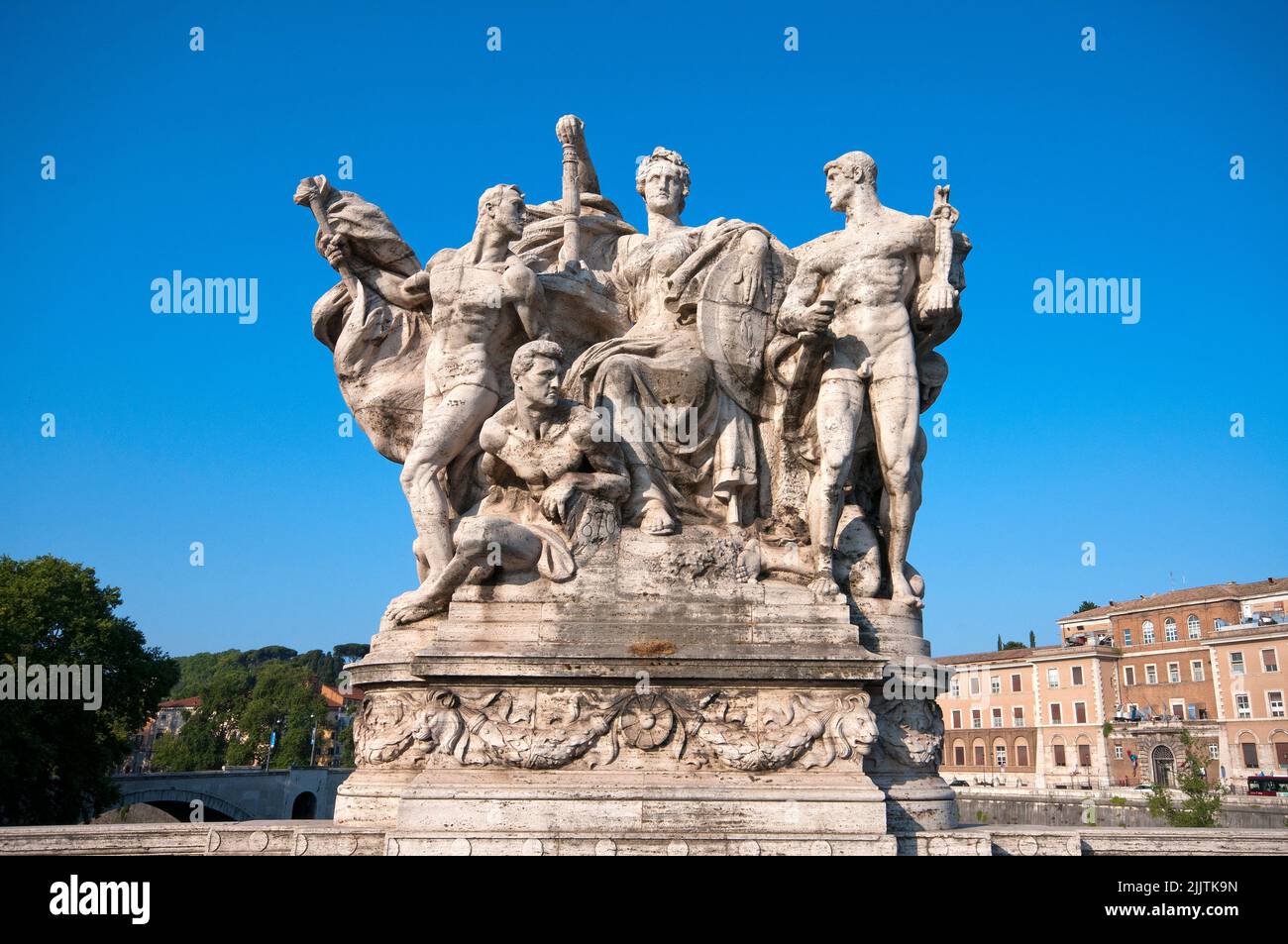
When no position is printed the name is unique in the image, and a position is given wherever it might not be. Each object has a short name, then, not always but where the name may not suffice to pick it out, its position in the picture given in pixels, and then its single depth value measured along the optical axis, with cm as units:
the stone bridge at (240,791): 3819
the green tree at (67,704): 2905
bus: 4066
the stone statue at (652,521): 738
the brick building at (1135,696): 4984
